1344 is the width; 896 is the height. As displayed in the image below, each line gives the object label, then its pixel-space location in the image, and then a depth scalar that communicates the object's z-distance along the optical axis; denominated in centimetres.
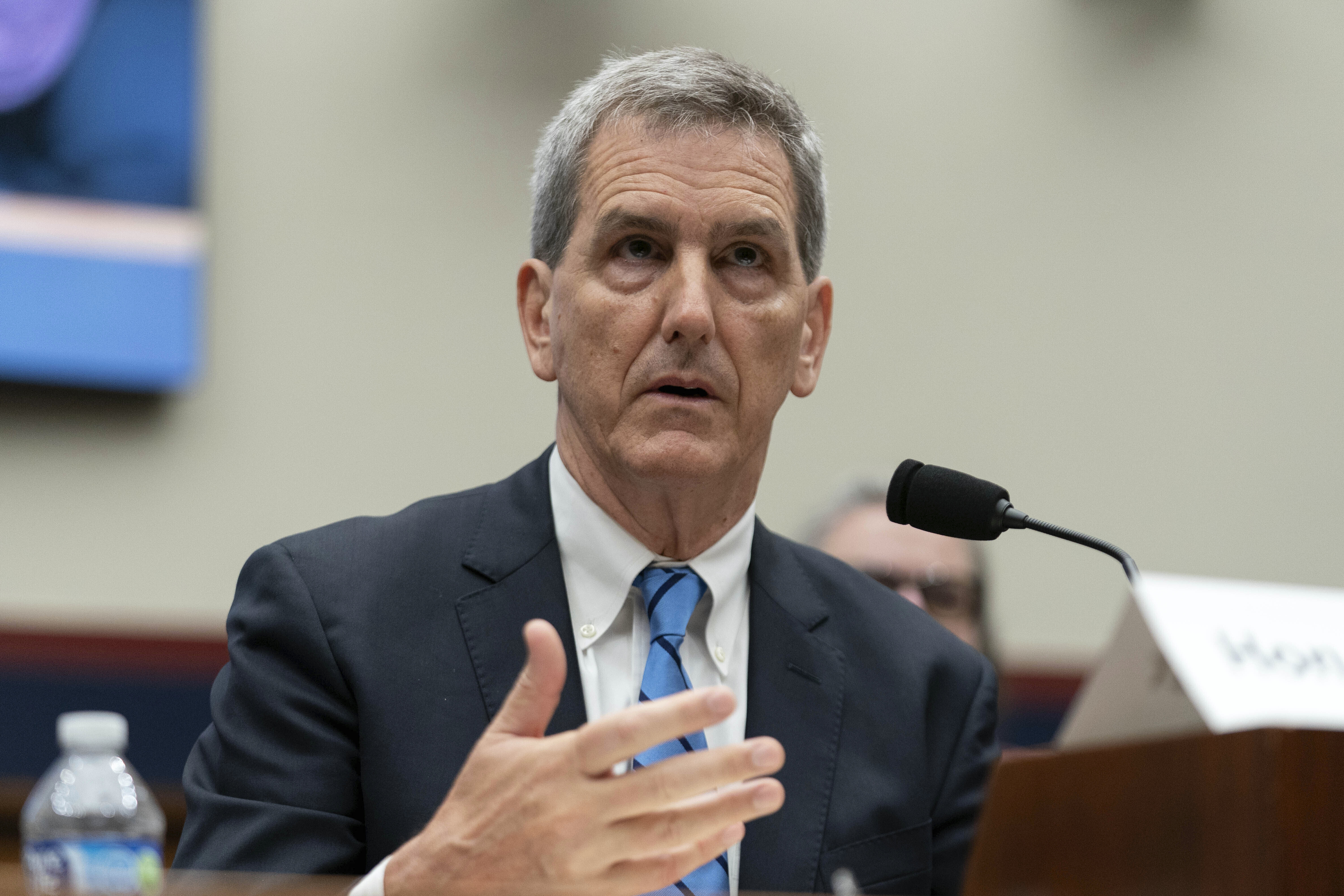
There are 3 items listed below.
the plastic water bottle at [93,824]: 438
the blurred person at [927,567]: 520
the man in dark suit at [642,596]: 463
